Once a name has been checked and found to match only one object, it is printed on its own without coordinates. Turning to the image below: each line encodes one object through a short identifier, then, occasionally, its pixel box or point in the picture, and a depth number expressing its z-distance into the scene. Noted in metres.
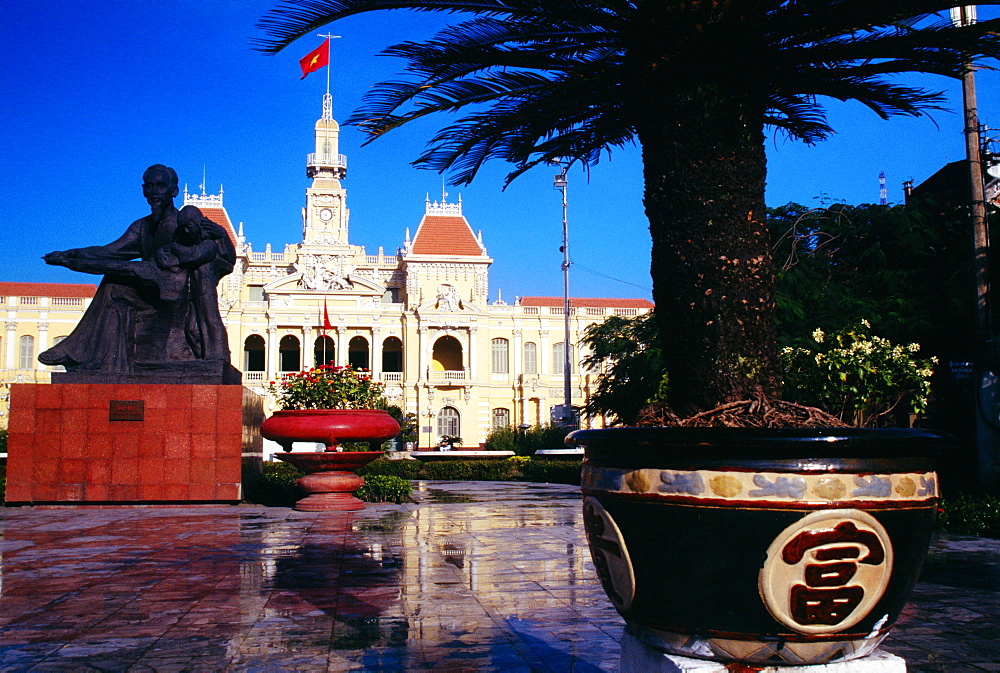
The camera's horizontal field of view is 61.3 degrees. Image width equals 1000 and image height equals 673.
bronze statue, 10.17
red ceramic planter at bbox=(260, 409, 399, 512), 9.48
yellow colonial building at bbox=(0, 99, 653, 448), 49.34
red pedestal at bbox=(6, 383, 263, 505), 9.83
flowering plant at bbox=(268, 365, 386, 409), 11.19
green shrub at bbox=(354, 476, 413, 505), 11.39
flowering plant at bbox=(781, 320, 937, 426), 9.54
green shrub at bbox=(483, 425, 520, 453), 32.16
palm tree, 2.65
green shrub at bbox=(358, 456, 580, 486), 19.77
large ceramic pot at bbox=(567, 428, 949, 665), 2.07
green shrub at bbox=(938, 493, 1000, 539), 8.59
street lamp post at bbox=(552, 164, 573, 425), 30.21
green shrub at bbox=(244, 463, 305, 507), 10.88
